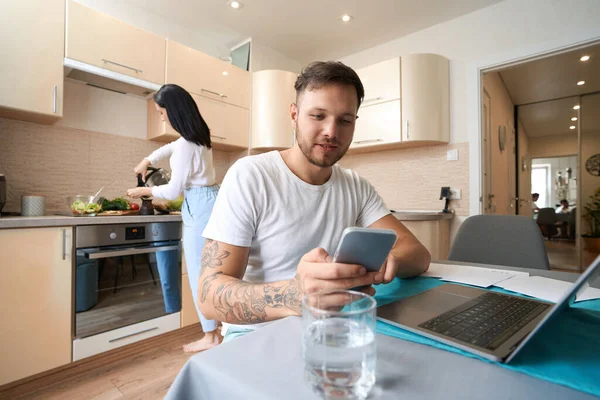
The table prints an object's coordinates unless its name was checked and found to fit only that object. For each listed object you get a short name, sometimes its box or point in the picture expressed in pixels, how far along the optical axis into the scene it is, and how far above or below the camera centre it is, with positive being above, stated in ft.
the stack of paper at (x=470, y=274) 2.67 -0.67
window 24.27 +1.67
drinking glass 1.10 -0.54
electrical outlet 9.05 +0.27
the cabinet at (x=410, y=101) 8.89 +2.96
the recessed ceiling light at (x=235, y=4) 8.23 +5.22
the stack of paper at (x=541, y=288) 2.27 -0.66
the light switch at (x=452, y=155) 9.12 +1.41
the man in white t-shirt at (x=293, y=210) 2.50 -0.08
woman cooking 6.15 +0.47
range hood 6.70 +2.83
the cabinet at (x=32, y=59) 5.75 +2.69
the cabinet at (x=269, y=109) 10.25 +3.04
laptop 1.31 -0.64
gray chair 4.34 -0.57
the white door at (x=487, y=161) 8.96 +1.41
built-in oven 5.74 -1.65
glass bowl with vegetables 6.21 -0.12
